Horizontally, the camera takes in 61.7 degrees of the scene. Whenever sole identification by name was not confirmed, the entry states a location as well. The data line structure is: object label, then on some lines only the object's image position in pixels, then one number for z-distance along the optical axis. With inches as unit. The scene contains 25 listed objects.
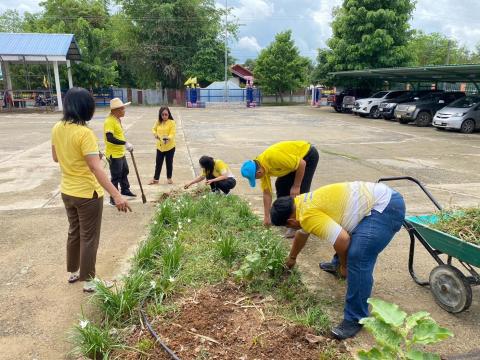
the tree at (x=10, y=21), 2225.5
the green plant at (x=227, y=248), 158.4
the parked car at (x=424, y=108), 751.7
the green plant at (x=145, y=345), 107.9
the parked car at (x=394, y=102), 851.4
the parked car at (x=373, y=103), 913.5
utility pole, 1448.1
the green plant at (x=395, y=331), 70.9
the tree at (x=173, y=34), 1578.5
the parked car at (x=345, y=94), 1065.5
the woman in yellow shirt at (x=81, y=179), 127.3
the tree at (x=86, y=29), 1327.5
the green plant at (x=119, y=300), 122.1
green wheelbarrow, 119.1
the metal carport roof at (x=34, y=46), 1008.9
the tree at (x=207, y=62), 1585.9
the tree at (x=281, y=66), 1513.3
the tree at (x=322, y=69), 1120.8
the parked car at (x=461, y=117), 652.1
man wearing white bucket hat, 240.4
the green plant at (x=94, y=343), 106.8
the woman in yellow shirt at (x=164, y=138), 287.9
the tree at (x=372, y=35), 1021.8
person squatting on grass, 240.8
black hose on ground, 103.1
